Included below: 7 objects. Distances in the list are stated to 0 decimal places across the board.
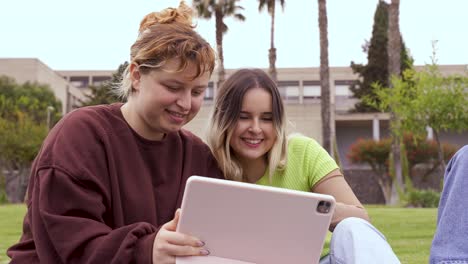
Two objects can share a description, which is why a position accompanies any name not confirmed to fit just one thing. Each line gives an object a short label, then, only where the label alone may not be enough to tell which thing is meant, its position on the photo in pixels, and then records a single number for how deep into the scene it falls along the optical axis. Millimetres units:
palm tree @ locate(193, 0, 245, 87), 24109
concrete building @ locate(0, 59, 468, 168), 36188
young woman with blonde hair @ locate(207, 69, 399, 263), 2820
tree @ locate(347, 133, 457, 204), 30391
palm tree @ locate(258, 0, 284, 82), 24219
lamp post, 34847
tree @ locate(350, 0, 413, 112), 36688
